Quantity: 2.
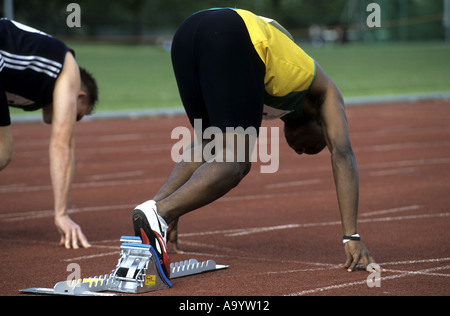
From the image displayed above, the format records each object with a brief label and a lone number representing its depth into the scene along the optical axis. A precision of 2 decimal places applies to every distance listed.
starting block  9.02
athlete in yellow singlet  8.98
